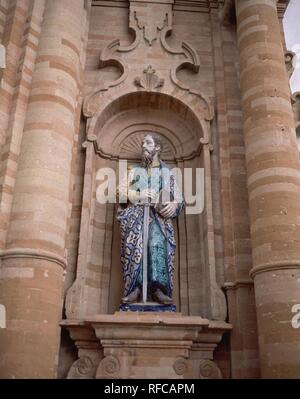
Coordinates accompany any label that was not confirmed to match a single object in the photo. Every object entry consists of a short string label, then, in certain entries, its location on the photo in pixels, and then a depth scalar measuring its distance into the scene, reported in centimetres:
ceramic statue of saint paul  677
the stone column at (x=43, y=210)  552
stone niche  624
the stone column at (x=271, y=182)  569
